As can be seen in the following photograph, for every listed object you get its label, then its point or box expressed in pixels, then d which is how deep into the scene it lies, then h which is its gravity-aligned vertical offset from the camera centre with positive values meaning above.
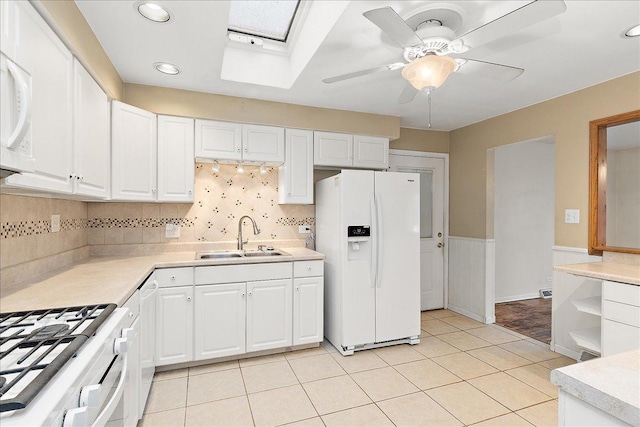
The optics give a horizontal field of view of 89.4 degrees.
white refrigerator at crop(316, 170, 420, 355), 3.01 -0.44
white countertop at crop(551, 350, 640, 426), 0.68 -0.39
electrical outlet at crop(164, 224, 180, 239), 3.17 -0.18
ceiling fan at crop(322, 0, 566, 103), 1.54 +0.89
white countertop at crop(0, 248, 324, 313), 1.48 -0.40
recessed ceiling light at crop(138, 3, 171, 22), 1.76 +1.13
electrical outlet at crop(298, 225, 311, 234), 3.68 -0.18
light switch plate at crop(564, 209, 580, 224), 2.93 -0.01
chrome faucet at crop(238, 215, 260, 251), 3.30 -0.18
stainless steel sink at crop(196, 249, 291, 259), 3.16 -0.41
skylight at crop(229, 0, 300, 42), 2.17 +1.41
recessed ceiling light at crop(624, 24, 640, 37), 1.97 +1.14
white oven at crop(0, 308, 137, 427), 0.74 -0.49
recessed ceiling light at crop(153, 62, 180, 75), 2.45 +1.12
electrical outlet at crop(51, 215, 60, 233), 2.21 -0.08
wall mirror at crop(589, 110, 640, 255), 2.73 +0.27
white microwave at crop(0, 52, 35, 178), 1.04 +0.33
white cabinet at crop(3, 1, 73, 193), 1.27 +0.52
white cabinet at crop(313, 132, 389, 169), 3.44 +0.69
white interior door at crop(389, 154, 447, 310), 4.26 -0.15
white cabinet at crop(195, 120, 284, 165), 3.02 +0.69
